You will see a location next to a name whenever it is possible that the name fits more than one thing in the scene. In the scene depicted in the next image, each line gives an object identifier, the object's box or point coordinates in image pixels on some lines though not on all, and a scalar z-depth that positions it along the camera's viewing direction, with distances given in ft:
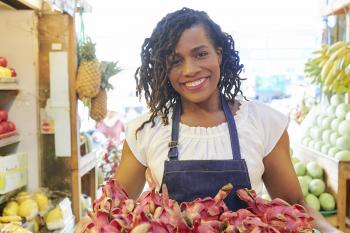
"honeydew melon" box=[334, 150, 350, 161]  8.01
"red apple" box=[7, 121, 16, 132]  8.82
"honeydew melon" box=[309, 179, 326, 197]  8.91
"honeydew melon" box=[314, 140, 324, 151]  9.53
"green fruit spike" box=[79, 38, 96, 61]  10.00
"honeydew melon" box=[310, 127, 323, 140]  9.76
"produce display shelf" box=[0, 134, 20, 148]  8.11
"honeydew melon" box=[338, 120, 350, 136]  8.59
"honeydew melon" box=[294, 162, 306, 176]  9.56
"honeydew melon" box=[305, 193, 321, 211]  8.70
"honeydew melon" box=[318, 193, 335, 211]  8.71
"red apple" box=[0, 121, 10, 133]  8.56
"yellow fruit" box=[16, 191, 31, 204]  8.71
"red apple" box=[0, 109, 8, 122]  8.69
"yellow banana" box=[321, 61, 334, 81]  9.20
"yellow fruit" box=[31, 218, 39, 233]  8.53
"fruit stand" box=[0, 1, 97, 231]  9.22
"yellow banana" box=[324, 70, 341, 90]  8.92
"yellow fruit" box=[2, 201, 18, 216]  8.28
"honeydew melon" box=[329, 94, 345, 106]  9.77
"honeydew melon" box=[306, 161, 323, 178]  9.09
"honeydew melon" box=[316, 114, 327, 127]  9.98
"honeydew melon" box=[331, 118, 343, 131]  9.07
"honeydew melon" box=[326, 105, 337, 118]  9.66
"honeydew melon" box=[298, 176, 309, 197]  9.07
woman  4.52
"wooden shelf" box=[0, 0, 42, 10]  8.84
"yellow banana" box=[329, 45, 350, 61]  8.82
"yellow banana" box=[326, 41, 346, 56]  9.37
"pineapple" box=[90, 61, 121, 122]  10.50
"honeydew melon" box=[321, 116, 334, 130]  9.58
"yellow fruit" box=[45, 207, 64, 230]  8.86
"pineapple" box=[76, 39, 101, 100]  9.51
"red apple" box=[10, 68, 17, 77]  8.91
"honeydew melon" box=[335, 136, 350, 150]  8.34
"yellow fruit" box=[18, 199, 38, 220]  8.43
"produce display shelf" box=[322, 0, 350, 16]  9.45
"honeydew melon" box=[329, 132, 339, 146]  8.84
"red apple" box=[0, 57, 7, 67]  8.89
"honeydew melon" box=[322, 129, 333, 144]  9.25
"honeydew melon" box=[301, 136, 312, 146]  10.35
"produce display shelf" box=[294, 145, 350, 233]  8.00
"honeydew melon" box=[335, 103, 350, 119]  9.10
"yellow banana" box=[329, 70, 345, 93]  8.81
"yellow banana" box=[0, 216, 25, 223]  7.68
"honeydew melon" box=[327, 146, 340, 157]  8.54
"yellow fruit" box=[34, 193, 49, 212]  9.05
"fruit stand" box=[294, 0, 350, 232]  8.07
